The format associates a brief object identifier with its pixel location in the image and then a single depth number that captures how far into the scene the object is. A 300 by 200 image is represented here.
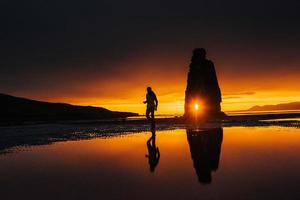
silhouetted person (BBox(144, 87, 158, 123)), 26.86
